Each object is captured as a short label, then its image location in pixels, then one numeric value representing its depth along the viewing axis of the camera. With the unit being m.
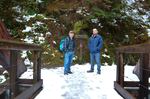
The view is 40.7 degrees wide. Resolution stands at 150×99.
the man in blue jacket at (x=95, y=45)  6.45
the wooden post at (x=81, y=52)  8.67
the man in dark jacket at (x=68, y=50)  6.30
